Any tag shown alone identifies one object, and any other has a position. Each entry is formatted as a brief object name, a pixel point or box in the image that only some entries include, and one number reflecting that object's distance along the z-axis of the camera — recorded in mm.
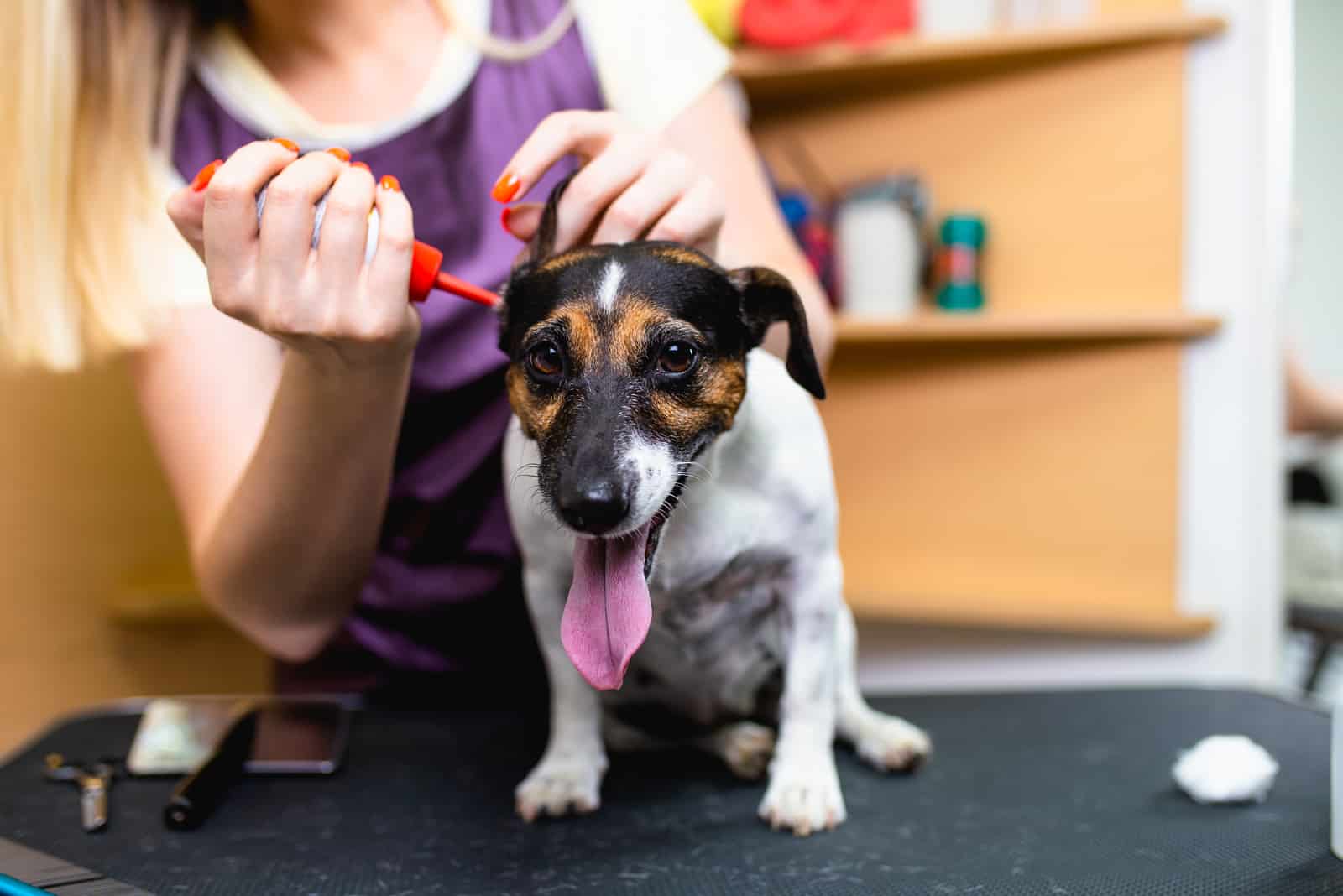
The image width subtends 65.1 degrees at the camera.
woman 913
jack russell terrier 688
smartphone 993
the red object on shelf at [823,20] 1941
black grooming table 746
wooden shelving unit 1817
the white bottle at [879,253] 1965
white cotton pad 859
